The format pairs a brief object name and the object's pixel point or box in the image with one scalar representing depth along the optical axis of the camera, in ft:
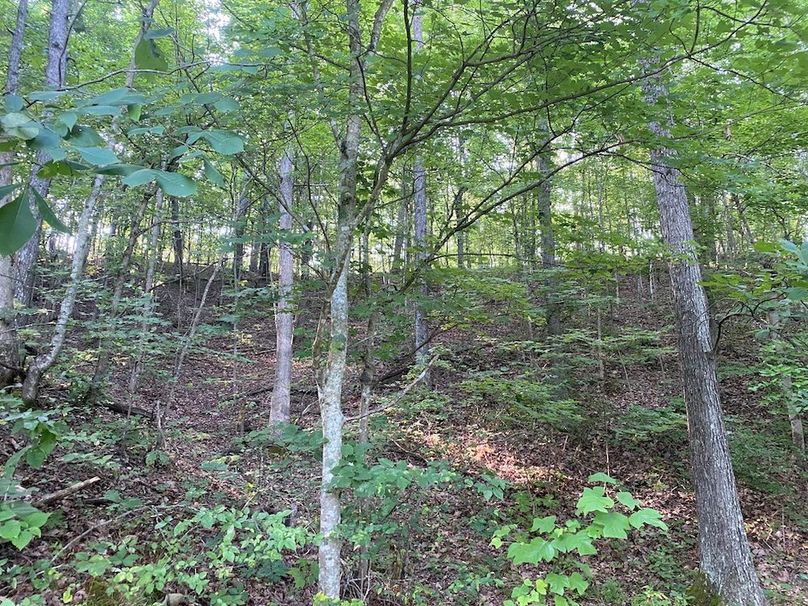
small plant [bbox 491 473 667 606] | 5.66
